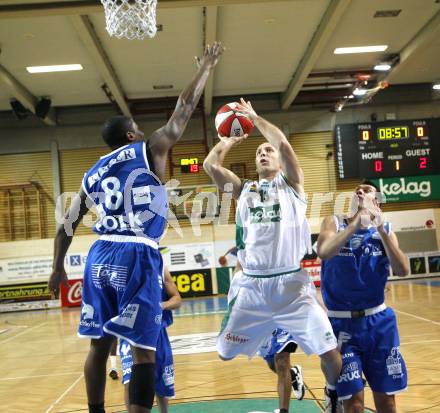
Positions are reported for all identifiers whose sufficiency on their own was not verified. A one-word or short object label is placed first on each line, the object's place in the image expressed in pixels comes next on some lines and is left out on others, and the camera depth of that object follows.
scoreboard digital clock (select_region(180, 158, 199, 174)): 16.75
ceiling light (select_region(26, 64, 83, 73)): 14.60
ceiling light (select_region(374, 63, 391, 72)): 15.83
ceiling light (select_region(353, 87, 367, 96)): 17.41
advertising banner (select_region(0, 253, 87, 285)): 17.61
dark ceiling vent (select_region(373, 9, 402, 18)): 12.77
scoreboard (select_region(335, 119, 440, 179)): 16.42
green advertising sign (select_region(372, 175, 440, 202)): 18.16
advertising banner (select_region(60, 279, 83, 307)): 17.54
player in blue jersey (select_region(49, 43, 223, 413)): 3.20
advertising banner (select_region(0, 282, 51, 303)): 17.64
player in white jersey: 3.93
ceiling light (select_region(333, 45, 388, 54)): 15.02
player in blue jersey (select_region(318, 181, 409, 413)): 3.52
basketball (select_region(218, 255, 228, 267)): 17.52
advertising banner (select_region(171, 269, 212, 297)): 17.48
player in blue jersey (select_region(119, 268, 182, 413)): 4.04
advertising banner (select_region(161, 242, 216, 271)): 17.44
